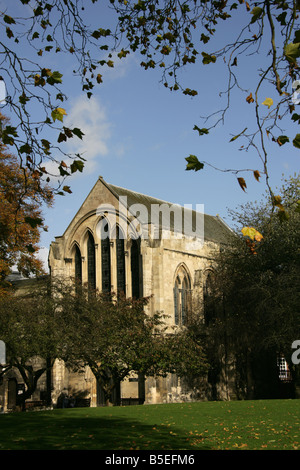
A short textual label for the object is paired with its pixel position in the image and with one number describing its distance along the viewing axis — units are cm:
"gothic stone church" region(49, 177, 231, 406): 3505
